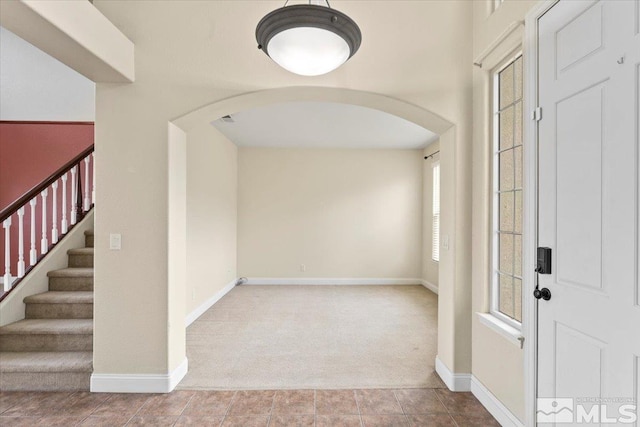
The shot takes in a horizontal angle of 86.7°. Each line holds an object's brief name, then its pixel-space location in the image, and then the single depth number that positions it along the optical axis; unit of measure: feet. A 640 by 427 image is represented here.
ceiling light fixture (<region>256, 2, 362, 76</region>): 4.92
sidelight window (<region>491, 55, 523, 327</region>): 7.36
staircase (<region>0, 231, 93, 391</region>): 8.89
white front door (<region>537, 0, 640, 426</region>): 4.45
